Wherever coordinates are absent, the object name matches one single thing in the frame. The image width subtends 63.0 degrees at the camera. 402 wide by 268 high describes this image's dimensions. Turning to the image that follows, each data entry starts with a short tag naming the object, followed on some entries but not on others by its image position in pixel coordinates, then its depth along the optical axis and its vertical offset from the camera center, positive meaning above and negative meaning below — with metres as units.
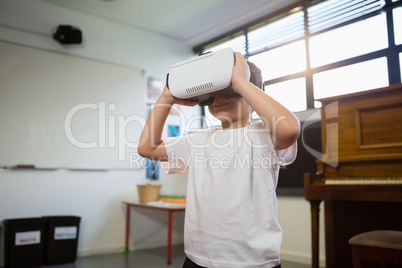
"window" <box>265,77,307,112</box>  3.28 +0.69
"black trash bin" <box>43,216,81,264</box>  3.01 -0.73
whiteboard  3.12 +0.53
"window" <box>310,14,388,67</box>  2.82 +1.07
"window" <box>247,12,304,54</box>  3.40 +1.38
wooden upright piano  1.92 -0.07
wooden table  3.00 -0.52
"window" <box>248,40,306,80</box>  3.35 +1.06
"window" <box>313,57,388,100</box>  2.78 +0.72
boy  0.80 -0.05
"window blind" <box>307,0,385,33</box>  2.88 +1.35
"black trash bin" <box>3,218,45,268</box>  2.79 -0.69
